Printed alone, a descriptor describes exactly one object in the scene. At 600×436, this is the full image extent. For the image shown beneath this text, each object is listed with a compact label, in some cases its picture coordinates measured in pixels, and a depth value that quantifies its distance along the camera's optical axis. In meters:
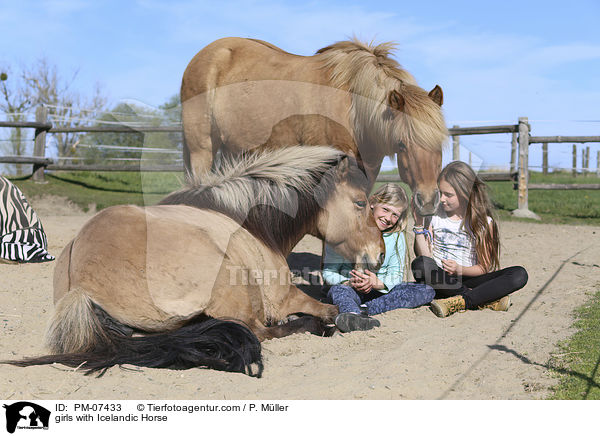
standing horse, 4.52
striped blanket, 6.17
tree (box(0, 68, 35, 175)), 17.41
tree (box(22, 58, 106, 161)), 15.79
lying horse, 2.99
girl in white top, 4.54
